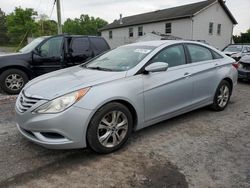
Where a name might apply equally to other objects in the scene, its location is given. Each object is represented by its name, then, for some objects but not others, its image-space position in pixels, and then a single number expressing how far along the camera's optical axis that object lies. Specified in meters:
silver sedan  2.48
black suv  5.33
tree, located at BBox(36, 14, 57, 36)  34.60
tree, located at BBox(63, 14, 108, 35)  56.33
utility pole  12.11
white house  19.45
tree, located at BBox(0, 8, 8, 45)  35.87
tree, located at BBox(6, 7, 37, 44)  35.09
